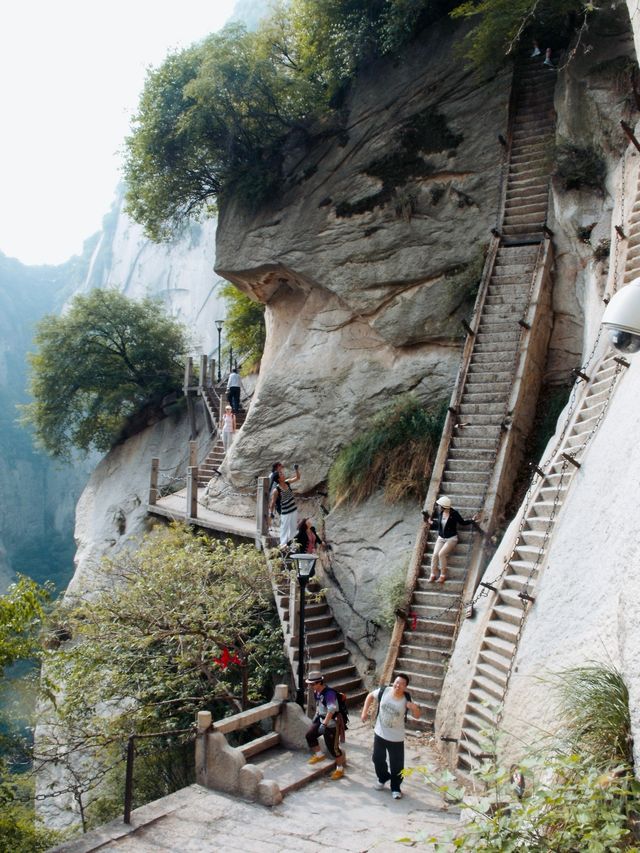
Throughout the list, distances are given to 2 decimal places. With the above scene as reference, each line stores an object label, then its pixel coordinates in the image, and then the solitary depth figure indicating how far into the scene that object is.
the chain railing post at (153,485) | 19.92
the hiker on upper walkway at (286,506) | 13.57
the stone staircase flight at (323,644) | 12.43
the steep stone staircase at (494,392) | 10.98
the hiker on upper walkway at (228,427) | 19.97
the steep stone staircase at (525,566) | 8.39
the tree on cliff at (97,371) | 26.70
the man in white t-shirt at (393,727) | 7.84
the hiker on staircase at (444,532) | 11.22
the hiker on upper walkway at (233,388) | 21.25
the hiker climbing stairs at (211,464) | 20.31
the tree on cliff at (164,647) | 11.34
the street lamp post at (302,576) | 9.92
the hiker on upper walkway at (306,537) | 12.99
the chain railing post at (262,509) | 15.10
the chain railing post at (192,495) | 17.25
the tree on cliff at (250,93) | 17.42
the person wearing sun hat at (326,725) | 8.80
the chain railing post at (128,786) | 7.51
